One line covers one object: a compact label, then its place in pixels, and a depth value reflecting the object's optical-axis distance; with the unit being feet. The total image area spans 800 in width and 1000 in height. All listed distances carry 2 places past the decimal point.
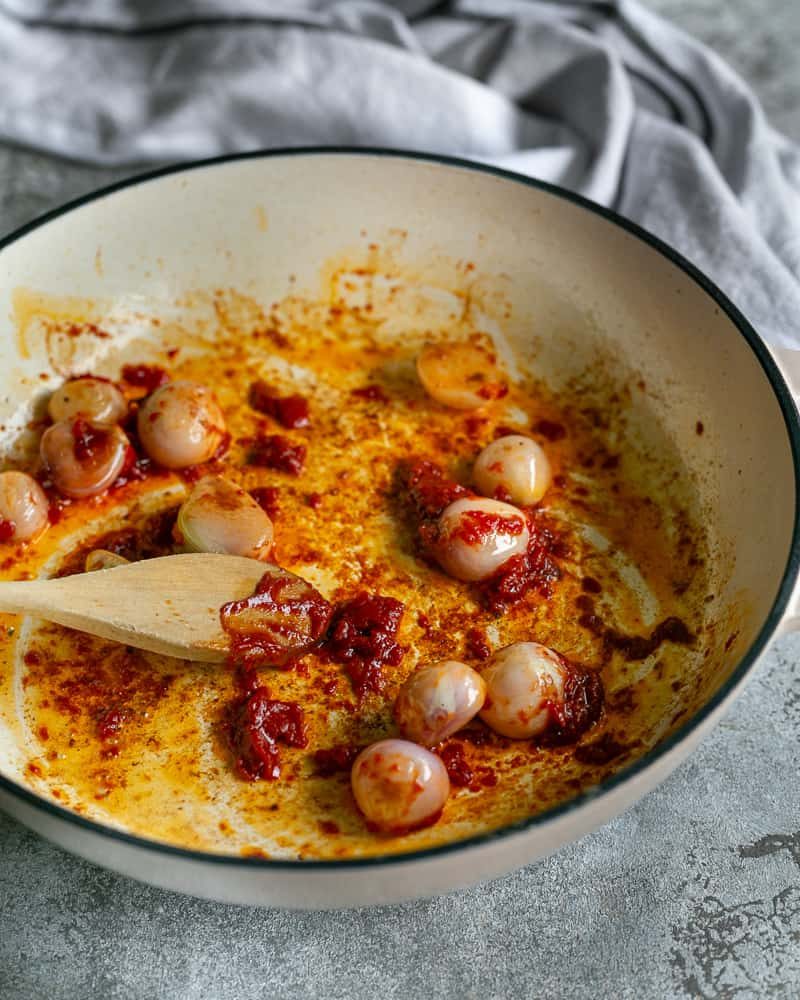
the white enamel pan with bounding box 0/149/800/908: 1.73
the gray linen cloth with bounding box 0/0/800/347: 2.16
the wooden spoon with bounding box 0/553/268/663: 1.68
